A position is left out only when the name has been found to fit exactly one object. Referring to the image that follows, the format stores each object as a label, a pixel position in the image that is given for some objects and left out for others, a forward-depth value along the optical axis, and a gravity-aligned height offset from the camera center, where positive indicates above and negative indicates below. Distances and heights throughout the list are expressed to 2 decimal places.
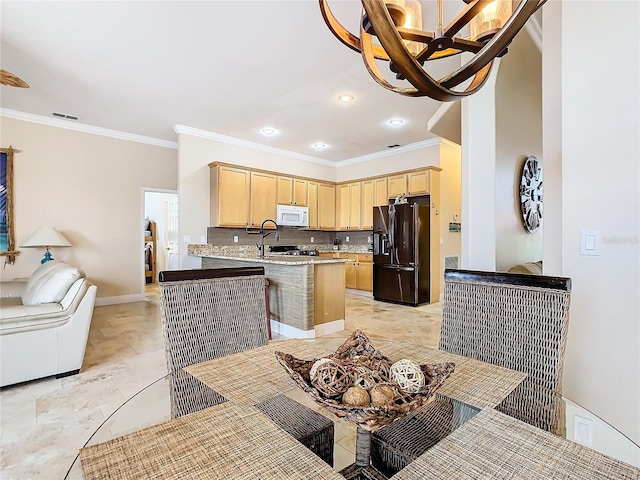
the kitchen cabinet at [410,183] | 5.56 +0.96
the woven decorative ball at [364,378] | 0.77 -0.32
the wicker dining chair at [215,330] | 1.02 -0.37
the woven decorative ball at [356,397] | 0.70 -0.33
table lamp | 4.44 +0.00
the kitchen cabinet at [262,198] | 5.57 +0.71
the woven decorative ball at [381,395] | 0.70 -0.33
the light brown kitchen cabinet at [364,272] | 6.23 -0.61
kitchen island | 3.56 -0.62
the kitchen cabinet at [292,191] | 5.98 +0.89
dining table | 0.62 -0.43
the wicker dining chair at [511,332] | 1.00 -0.36
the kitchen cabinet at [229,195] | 5.19 +0.69
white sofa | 2.47 -0.69
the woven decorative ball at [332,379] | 0.73 -0.31
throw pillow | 2.82 -0.40
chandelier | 0.99 +0.72
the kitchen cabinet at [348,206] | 6.68 +0.69
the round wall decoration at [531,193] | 3.50 +0.49
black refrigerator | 5.24 -0.22
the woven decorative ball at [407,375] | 0.78 -0.33
